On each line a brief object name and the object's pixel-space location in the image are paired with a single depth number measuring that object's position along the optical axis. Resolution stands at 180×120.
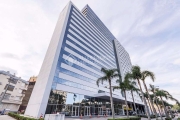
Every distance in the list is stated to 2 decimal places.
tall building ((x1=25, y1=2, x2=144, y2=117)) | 23.64
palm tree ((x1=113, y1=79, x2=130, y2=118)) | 26.93
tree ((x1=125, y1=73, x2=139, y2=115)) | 29.36
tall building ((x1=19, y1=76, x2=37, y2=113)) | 45.70
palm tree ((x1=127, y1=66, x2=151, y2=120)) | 22.92
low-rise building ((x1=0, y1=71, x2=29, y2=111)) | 39.10
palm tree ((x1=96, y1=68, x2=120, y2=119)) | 22.67
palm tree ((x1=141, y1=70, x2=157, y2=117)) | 23.42
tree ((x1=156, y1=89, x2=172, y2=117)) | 35.13
